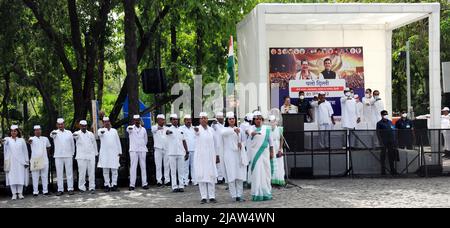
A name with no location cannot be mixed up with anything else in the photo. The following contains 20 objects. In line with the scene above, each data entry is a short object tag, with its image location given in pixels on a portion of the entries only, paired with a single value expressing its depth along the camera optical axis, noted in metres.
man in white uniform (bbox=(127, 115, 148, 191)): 17.91
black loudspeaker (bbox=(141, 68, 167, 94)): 18.25
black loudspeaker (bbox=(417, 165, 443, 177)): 18.34
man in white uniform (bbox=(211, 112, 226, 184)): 14.55
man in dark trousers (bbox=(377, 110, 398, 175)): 18.23
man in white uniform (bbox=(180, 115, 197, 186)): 18.22
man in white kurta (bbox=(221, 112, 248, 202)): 14.09
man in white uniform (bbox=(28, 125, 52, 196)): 17.31
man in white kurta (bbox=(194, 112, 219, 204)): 14.02
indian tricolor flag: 17.08
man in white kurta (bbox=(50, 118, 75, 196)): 17.39
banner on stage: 21.61
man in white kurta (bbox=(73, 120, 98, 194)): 17.45
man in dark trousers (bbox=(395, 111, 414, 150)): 18.25
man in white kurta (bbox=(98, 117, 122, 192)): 17.58
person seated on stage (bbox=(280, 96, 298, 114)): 20.33
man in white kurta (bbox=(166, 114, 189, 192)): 17.47
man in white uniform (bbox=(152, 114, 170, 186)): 18.19
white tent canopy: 19.06
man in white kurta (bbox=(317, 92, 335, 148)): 19.95
